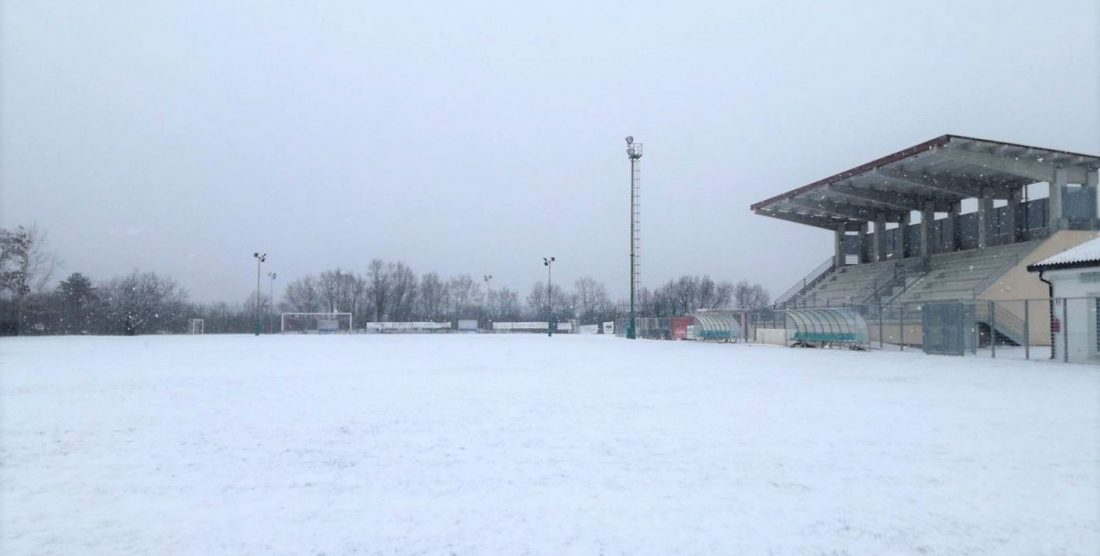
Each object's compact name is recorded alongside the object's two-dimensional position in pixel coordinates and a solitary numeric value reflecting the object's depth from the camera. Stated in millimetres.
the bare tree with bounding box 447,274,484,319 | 126625
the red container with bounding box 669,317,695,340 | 46719
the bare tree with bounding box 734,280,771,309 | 124938
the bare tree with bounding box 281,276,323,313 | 111938
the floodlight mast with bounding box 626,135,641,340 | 46438
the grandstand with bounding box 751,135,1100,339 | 33750
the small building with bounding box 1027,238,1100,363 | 20469
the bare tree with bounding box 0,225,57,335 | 61688
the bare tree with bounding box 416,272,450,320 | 119375
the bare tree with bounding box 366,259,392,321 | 107750
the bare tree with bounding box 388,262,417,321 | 109312
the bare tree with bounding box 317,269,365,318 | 111000
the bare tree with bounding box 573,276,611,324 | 131625
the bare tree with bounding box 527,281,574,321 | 125938
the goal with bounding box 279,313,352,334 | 74562
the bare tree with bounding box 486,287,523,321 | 122006
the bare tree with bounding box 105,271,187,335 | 71875
